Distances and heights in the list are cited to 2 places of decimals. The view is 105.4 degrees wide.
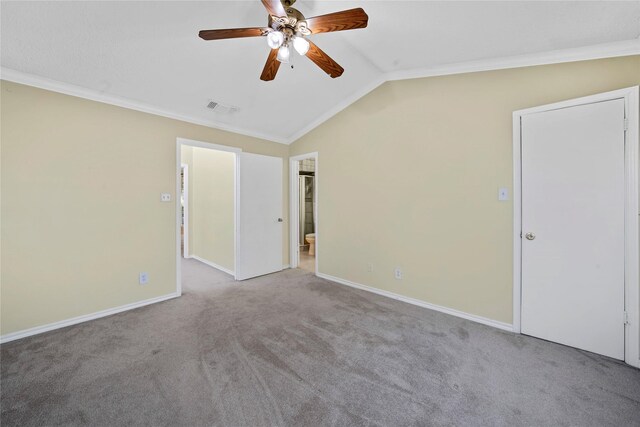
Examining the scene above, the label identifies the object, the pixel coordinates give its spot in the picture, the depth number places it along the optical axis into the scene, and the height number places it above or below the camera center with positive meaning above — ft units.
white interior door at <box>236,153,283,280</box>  13.19 -0.36
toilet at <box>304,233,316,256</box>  19.31 -2.55
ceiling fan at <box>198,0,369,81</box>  5.12 +4.14
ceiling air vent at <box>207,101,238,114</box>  10.57 +4.59
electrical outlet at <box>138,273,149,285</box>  9.95 -2.80
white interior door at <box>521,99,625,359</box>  6.54 -0.47
